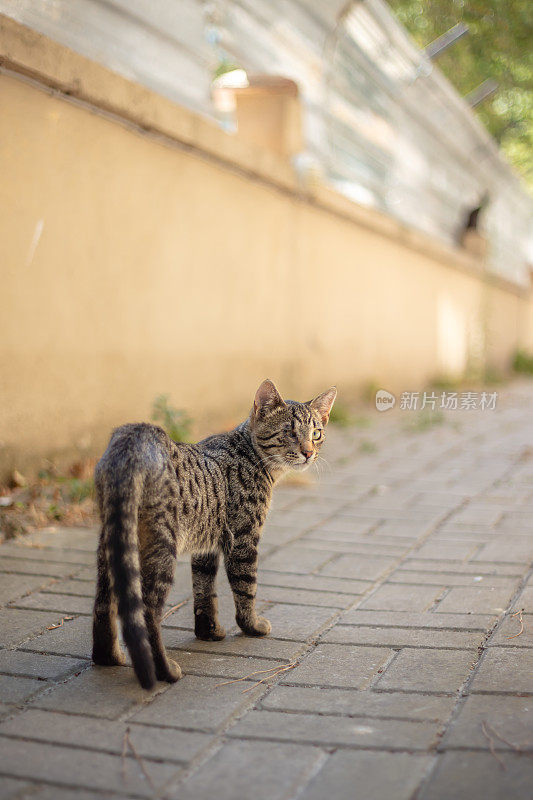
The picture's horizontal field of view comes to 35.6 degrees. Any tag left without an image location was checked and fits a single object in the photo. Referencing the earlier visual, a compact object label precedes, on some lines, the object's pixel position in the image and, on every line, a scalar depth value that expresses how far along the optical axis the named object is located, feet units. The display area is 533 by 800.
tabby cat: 7.82
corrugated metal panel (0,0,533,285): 18.83
